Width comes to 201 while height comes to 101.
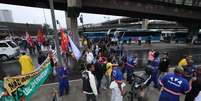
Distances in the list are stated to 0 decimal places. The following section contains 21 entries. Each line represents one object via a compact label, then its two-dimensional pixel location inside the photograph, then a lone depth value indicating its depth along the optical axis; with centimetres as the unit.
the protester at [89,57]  521
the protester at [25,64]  469
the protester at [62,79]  406
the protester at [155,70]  442
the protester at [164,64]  472
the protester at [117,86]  325
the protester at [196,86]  280
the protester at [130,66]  474
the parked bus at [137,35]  1969
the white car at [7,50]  925
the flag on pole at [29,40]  1064
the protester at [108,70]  412
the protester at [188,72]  287
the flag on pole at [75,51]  484
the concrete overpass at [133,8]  1271
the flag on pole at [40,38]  1092
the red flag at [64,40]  543
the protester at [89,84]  316
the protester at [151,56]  495
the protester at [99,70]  432
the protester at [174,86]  253
